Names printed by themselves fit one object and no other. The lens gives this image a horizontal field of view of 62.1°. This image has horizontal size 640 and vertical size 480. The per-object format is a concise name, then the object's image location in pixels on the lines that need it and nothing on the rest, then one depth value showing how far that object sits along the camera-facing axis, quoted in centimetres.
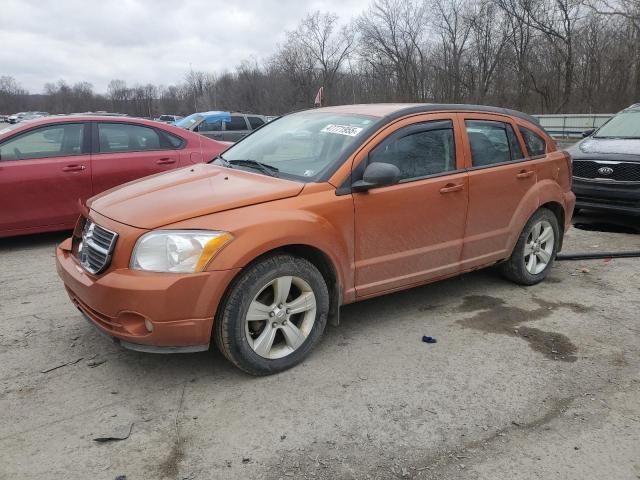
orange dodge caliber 305
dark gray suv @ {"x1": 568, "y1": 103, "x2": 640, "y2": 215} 712
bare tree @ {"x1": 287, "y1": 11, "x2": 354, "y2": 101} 6688
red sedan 610
